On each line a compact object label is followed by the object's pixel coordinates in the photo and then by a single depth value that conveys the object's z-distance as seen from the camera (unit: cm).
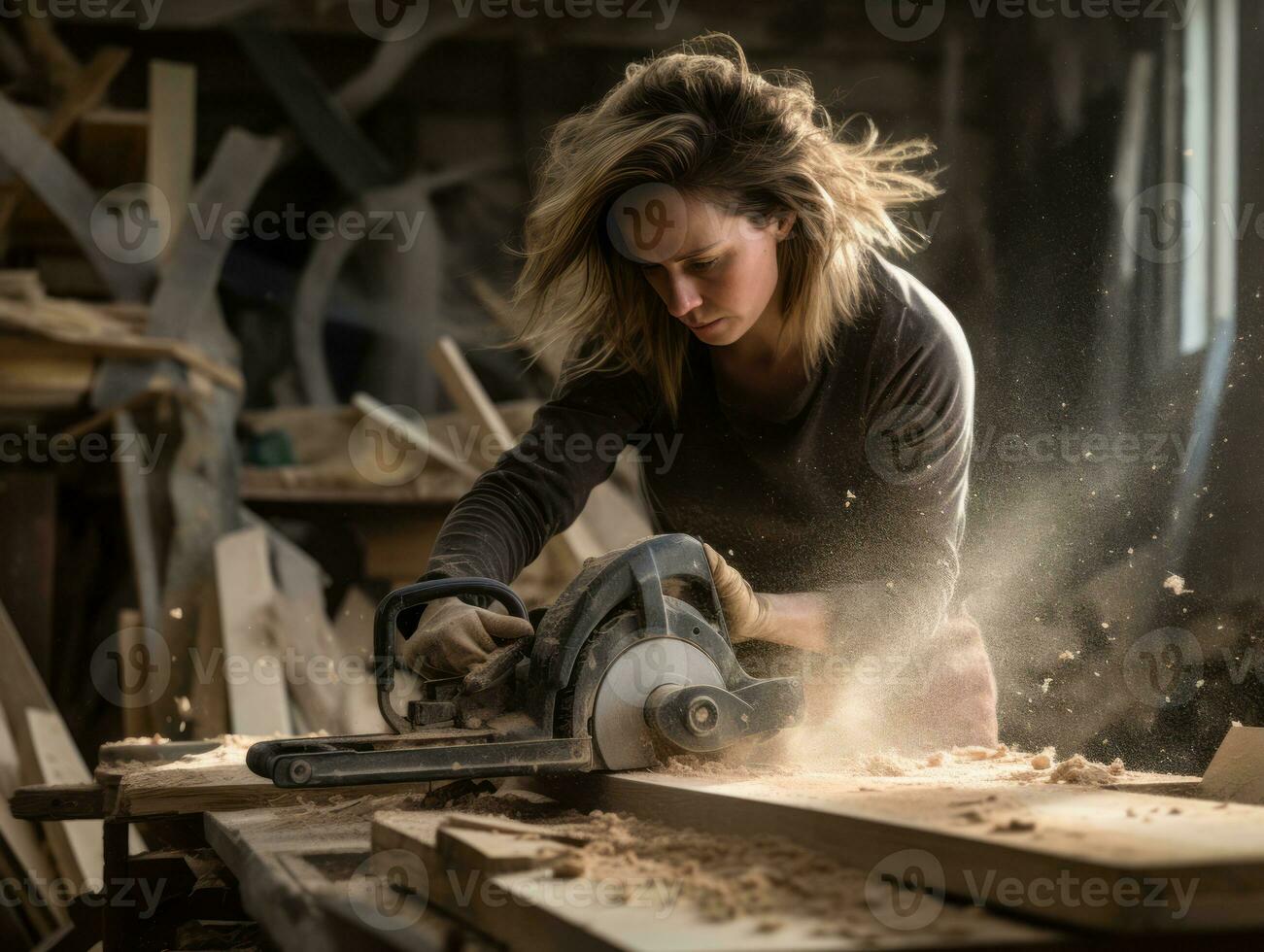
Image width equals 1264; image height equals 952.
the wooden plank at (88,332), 424
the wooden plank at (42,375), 432
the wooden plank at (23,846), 351
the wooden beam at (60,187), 447
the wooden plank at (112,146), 472
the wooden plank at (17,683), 391
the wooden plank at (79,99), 459
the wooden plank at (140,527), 441
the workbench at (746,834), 99
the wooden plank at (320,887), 107
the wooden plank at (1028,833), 100
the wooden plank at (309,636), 419
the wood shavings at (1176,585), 341
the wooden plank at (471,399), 467
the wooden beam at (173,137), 481
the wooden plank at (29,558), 450
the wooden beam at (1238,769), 160
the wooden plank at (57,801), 242
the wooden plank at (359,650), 429
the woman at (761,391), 222
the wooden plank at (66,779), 346
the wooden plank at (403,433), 475
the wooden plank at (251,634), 398
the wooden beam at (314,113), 545
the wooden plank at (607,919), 95
